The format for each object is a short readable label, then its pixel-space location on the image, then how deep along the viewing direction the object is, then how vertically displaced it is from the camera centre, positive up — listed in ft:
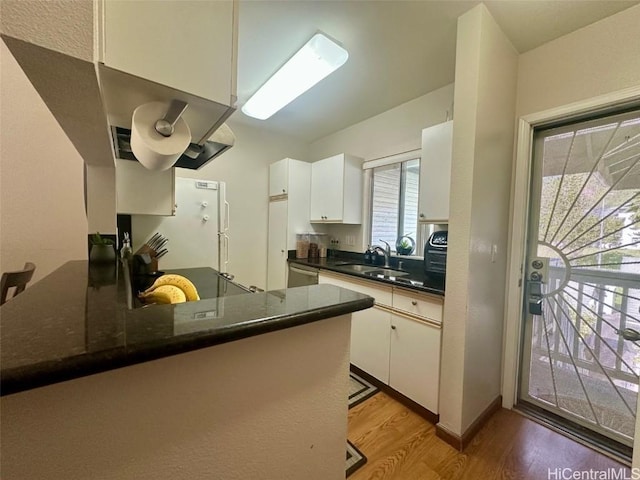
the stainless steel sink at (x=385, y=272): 7.72 -1.21
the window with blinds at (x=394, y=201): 8.88 +1.18
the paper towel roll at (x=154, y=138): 2.66 +0.95
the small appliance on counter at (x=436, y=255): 6.61 -0.51
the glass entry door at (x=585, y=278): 5.10 -0.83
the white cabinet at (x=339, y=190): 9.64 +1.62
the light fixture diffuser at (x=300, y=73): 5.85 +4.02
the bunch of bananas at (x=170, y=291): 3.11 -0.83
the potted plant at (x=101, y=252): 4.91 -0.54
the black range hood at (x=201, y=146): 4.28 +1.50
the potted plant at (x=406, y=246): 8.59 -0.40
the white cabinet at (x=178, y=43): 2.01 +1.60
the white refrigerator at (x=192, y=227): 8.04 -0.03
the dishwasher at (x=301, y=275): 9.11 -1.66
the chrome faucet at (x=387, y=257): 8.98 -0.82
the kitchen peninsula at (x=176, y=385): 1.36 -1.07
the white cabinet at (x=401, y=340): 5.62 -2.61
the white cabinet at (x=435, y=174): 6.33 +1.54
